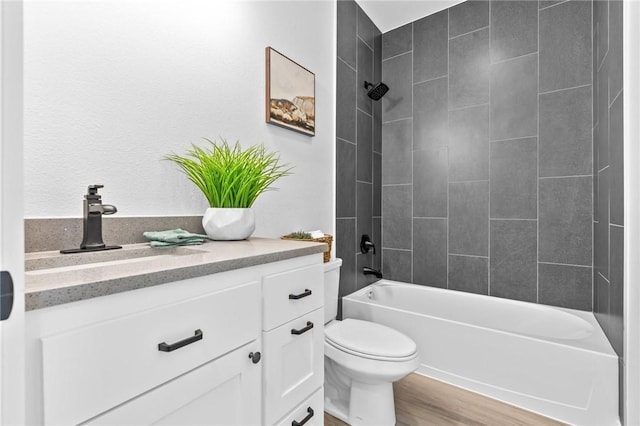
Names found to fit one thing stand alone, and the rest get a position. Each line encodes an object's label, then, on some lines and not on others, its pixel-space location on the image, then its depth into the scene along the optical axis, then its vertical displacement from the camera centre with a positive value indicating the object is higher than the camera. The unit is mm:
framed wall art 1712 +725
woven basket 1738 -164
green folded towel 1048 -90
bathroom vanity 502 -274
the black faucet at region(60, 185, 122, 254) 929 -15
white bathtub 1524 -806
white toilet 1442 -747
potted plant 1217 +114
